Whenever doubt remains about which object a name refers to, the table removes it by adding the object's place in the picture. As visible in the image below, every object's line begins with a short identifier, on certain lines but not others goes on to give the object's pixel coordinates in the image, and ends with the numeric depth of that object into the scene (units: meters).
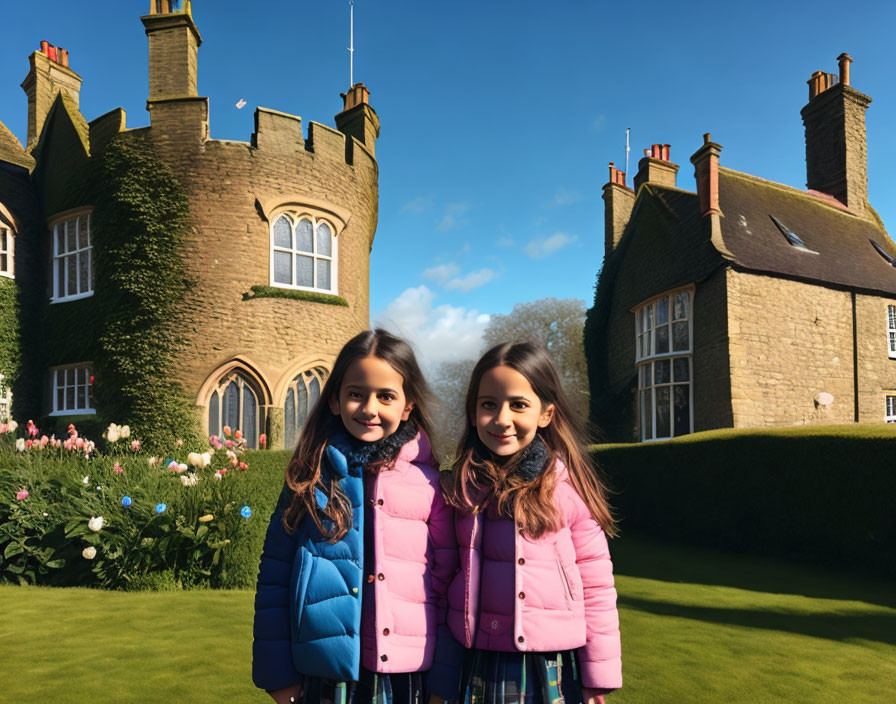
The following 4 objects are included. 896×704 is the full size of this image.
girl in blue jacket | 2.08
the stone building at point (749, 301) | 15.37
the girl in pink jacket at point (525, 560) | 2.08
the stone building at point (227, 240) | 13.91
